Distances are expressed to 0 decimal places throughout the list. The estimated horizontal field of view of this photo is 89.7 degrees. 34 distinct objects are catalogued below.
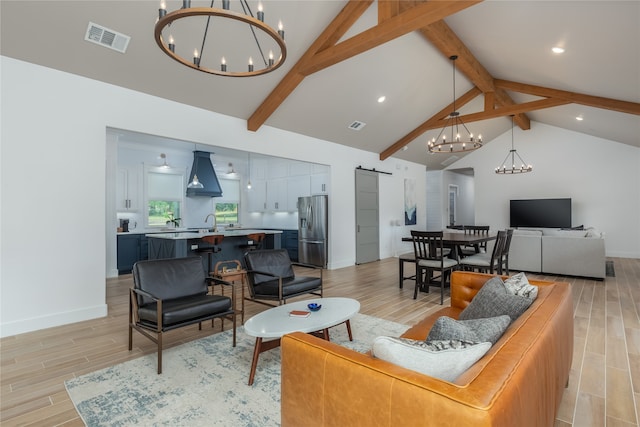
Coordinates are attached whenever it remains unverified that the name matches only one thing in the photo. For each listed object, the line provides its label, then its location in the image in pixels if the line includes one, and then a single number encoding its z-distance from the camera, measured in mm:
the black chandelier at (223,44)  3482
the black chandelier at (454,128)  5593
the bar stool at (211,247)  5445
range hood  7961
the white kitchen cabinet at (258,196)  9070
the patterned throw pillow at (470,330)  1274
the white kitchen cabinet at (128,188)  7137
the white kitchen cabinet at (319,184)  7215
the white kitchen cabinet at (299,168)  7741
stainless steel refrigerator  7031
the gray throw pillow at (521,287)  2053
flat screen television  8750
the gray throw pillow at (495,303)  1837
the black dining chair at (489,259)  4664
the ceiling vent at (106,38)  3258
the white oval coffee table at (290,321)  2301
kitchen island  5293
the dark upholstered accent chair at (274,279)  3503
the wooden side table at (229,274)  4027
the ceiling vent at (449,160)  10491
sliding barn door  7695
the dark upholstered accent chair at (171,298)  2580
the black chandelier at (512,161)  9617
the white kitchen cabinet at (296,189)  7777
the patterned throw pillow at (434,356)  1075
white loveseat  5551
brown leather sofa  870
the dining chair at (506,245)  5024
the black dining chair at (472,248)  5772
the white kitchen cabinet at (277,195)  8461
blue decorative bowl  2764
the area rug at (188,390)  1931
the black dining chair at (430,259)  4453
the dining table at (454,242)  4691
